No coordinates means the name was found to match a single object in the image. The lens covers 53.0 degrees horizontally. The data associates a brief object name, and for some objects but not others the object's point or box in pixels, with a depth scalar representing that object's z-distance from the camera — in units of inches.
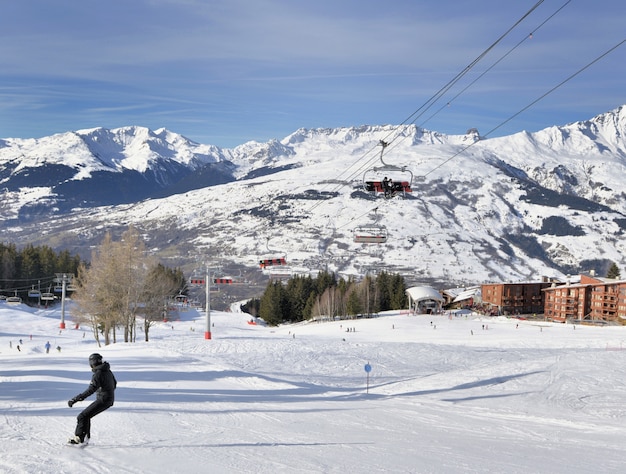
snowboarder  436.8
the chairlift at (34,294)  3658.2
